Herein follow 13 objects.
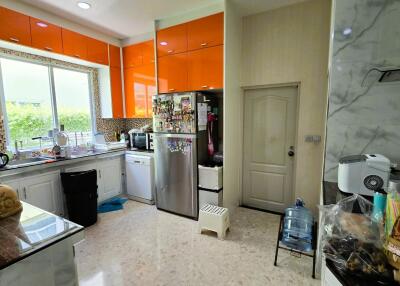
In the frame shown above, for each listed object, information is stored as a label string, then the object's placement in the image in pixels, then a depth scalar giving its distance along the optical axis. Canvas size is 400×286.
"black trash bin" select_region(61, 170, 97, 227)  2.63
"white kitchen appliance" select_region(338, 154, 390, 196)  1.40
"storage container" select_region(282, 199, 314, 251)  1.93
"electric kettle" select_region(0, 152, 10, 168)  2.31
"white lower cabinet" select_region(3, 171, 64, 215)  2.37
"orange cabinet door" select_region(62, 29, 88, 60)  3.00
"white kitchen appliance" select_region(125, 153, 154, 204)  3.34
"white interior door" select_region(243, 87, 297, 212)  2.92
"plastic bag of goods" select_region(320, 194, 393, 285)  0.75
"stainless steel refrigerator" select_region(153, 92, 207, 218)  2.75
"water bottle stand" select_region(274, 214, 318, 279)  1.86
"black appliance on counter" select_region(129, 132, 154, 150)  3.44
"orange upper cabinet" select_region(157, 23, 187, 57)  2.93
